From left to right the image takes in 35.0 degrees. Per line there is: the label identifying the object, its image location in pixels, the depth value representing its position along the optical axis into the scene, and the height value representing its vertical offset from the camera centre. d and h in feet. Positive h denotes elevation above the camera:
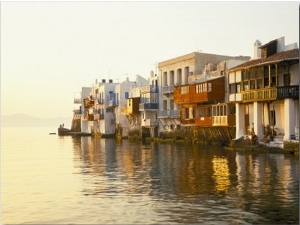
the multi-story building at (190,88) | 203.72 +19.58
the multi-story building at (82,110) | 436.35 +20.67
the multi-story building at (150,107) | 276.62 +13.67
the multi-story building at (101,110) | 362.53 +16.68
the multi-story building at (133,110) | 296.92 +13.46
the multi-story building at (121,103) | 330.75 +19.58
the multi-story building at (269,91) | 147.84 +12.59
